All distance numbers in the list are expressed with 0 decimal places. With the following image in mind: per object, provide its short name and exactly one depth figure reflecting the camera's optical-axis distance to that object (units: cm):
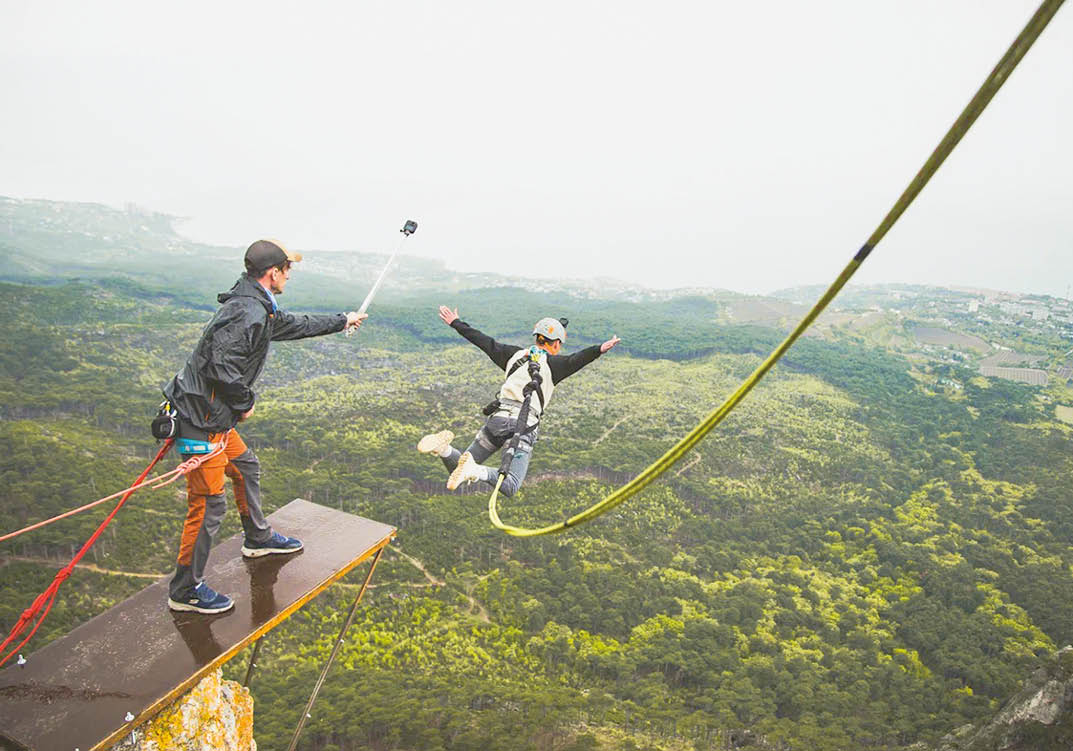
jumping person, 522
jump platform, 325
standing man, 382
